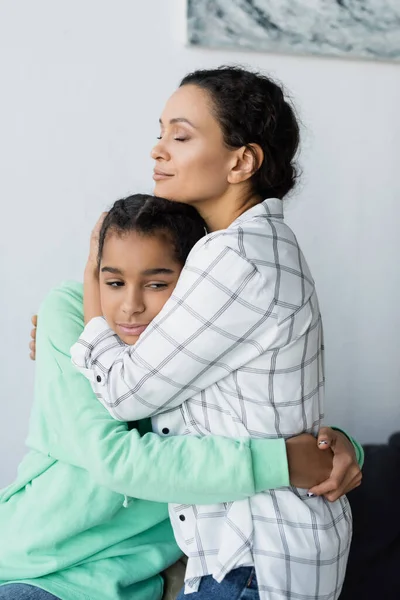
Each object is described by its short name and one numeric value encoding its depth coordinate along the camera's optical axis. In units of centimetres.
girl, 114
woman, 112
